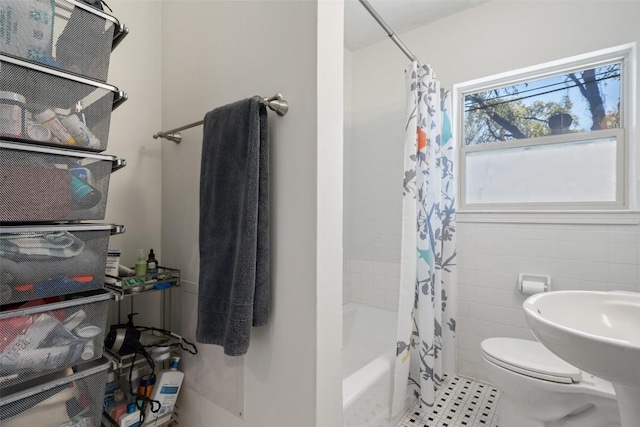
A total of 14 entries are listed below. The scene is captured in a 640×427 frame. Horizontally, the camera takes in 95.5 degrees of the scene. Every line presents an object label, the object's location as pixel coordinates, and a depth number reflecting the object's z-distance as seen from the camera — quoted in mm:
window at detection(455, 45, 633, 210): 1651
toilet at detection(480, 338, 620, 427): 1214
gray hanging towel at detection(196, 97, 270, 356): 834
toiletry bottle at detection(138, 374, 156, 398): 1060
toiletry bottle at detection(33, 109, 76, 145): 659
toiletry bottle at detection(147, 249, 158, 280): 1125
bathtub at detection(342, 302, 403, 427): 1265
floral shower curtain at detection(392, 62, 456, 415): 1539
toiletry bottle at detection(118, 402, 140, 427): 971
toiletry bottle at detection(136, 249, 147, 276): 1112
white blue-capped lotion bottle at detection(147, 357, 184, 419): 1092
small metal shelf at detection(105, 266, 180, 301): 911
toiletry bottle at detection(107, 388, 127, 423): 992
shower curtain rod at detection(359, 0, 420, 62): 1323
